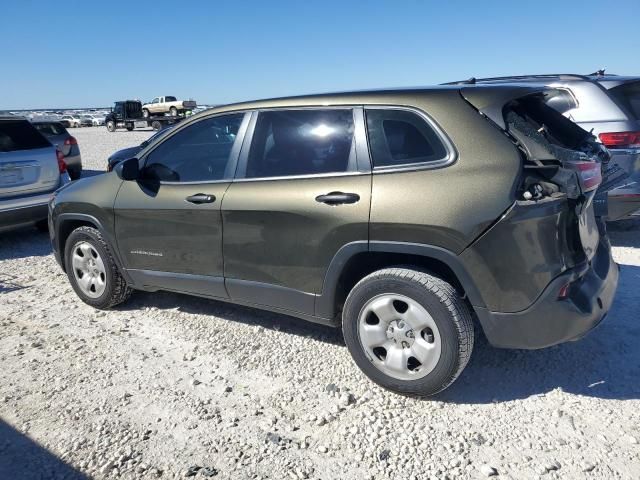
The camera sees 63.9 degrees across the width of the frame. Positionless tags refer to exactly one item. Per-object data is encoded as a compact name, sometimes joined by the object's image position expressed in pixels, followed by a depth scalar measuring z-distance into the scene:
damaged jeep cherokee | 2.63
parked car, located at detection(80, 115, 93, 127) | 53.97
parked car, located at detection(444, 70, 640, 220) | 4.98
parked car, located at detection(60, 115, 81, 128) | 52.14
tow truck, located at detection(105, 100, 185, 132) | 40.53
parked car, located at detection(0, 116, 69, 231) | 6.22
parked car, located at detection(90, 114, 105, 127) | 53.94
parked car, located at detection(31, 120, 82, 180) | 10.93
